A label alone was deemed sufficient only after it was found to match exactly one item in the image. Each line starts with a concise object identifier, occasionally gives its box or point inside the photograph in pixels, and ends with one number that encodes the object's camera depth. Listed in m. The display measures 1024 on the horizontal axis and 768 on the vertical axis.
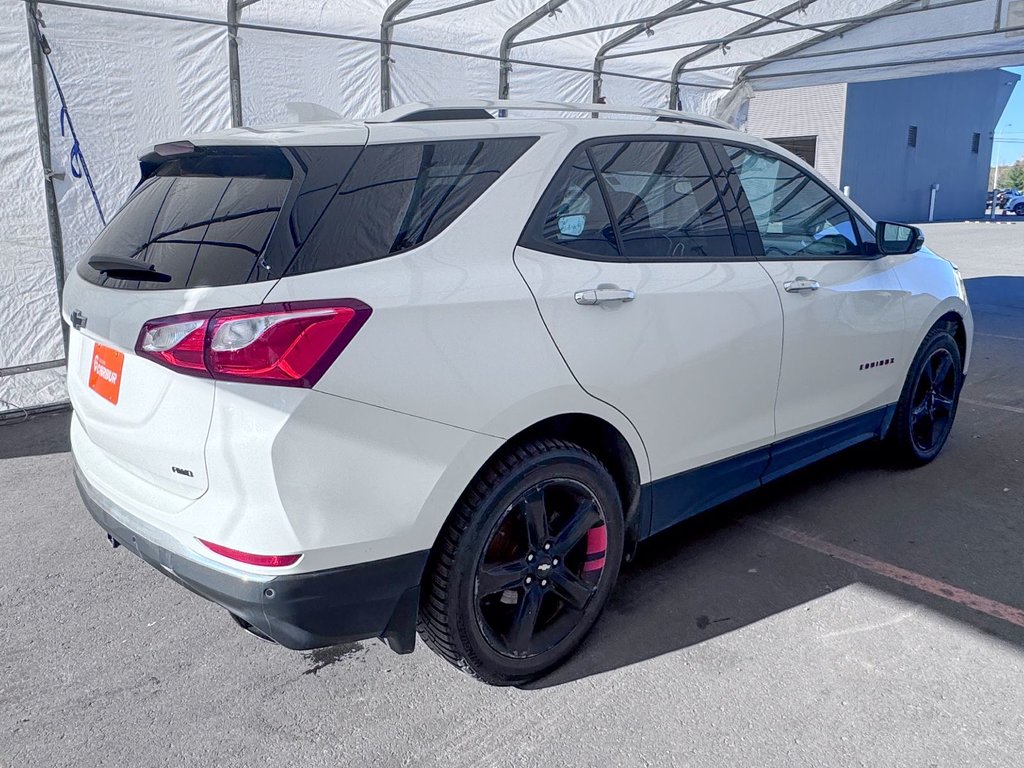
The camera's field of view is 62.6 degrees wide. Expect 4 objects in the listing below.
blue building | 28.58
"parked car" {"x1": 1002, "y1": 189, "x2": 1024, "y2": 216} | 37.03
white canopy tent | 5.47
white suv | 2.07
